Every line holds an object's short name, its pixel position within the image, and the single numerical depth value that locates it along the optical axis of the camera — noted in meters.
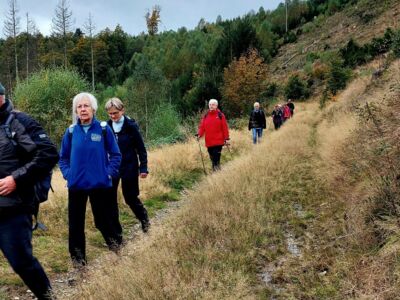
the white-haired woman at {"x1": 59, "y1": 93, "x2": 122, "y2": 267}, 4.21
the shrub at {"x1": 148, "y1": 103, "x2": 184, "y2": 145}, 28.27
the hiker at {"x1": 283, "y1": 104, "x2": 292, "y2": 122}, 23.53
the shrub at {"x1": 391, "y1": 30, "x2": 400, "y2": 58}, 14.31
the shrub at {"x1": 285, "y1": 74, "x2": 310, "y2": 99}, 38.94
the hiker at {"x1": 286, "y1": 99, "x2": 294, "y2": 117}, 25.98
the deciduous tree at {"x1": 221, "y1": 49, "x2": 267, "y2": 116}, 34.09
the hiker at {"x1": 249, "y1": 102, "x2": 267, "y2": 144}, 14.55
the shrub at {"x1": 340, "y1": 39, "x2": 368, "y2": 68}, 32.94
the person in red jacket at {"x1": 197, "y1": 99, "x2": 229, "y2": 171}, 8.90
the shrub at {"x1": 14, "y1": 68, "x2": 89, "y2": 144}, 26.59
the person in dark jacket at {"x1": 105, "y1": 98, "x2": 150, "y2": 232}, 5.43
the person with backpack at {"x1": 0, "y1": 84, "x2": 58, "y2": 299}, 2.91
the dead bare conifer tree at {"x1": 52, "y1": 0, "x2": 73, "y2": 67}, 46.38
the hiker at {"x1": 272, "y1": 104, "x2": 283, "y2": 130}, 20.86
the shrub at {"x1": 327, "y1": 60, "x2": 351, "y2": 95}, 27.94
